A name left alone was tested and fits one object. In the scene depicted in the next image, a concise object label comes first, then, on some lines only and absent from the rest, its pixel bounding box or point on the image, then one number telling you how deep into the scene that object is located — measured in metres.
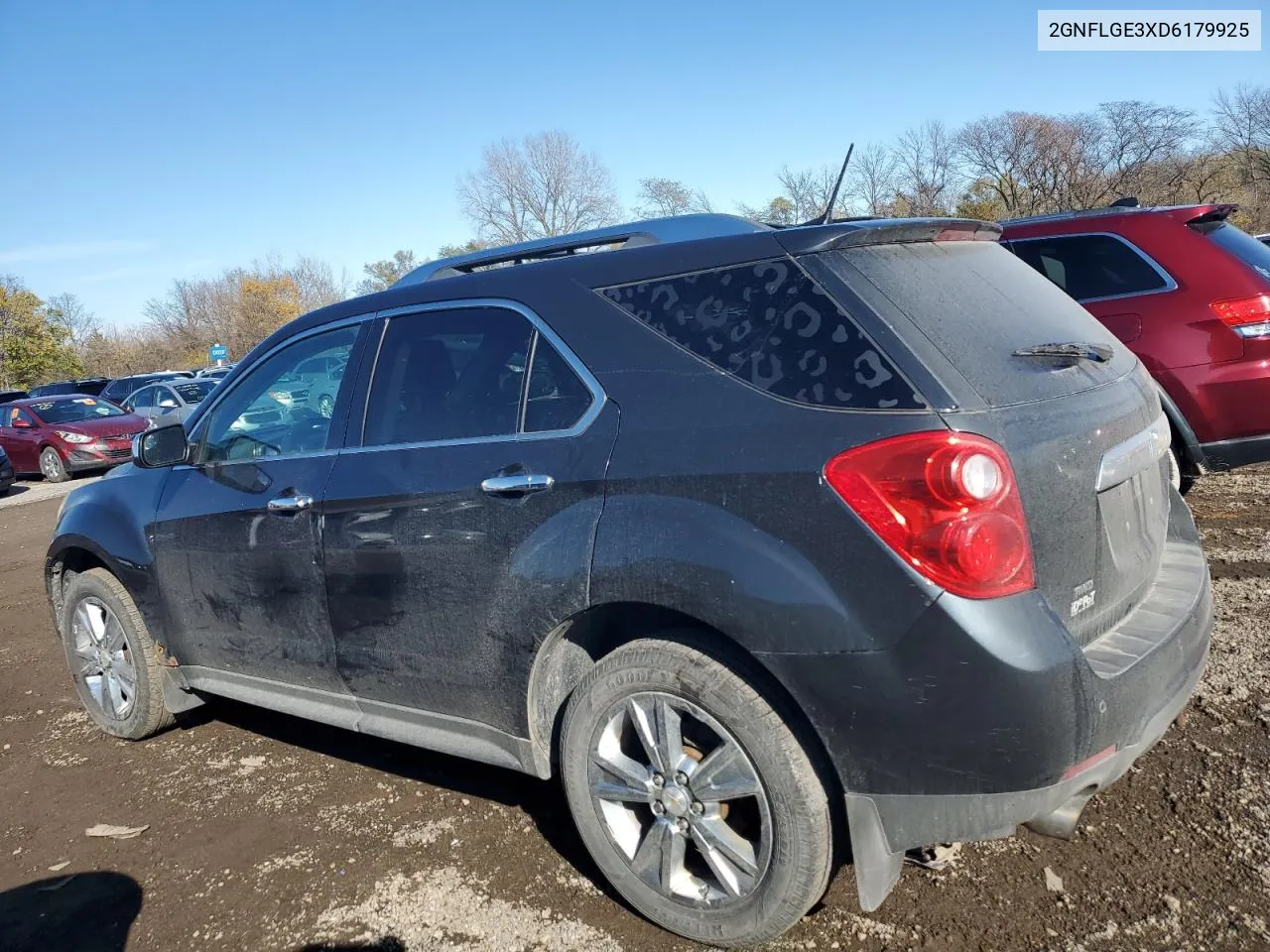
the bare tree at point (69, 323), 55.94
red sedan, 17.53
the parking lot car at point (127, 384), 28.80
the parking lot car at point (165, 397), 19.52
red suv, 5.50
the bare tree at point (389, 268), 63.22
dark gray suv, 2.20
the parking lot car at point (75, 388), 32.50
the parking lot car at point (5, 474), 16.48
